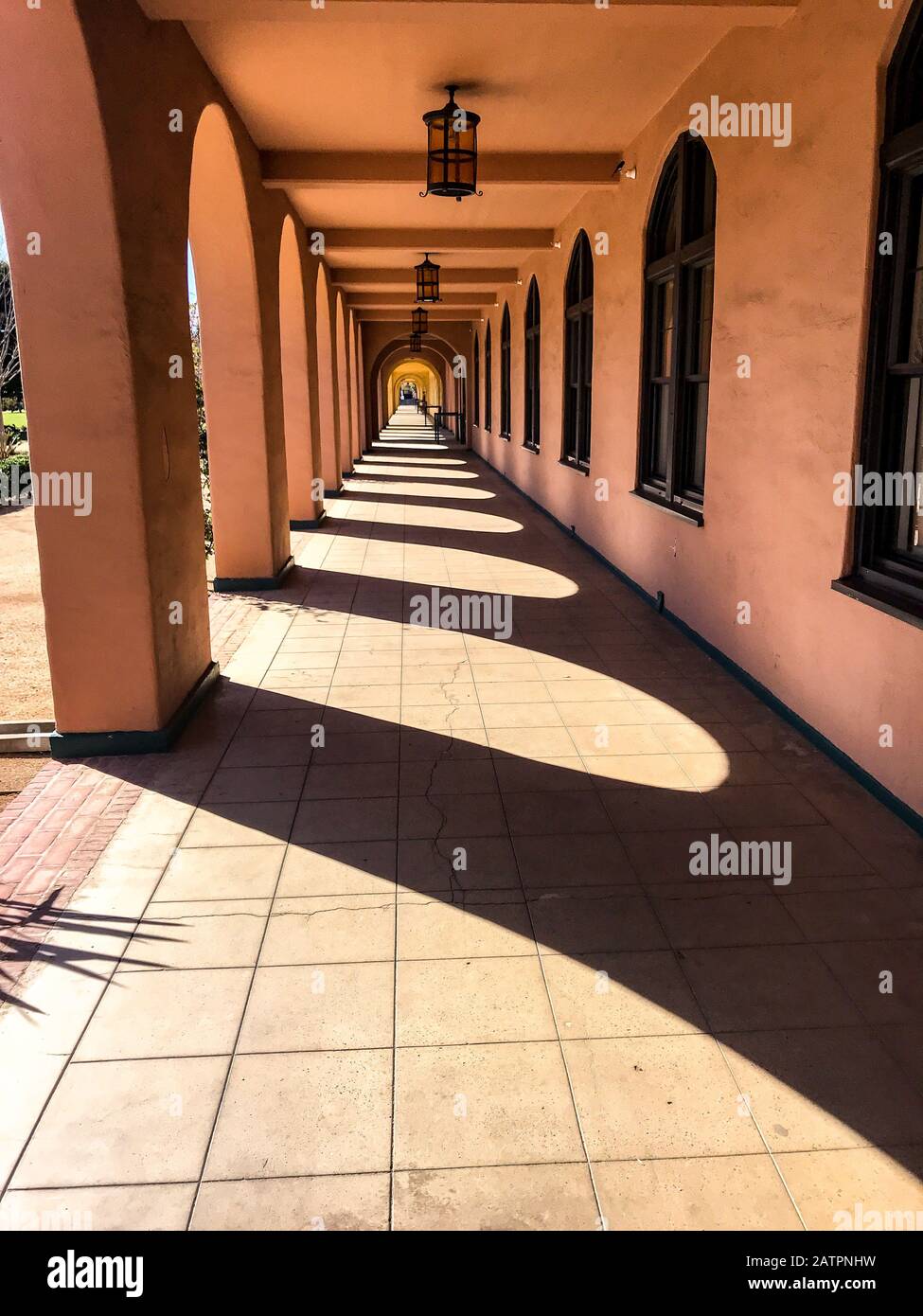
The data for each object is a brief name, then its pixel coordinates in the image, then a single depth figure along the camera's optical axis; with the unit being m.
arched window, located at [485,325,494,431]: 21.91
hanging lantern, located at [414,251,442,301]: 12.26
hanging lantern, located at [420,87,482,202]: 6.22
